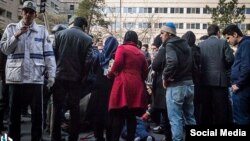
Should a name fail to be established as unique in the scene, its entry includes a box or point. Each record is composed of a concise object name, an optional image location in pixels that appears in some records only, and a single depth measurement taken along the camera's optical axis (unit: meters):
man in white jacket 5.41
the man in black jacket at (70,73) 6.10
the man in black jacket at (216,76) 7.00
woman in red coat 6.17
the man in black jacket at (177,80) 6.10
